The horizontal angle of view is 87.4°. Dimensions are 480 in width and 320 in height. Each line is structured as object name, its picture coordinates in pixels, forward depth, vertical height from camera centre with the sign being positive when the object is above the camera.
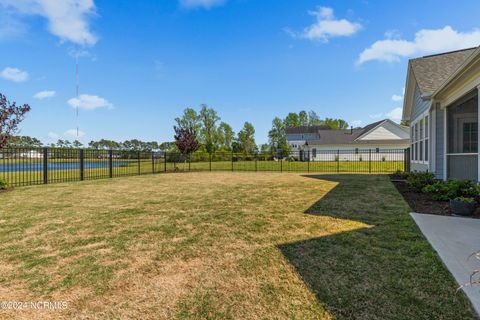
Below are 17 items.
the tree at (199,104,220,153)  41.19 +5.70
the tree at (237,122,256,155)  44.94 +3.63
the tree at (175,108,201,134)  40.69 +6.27
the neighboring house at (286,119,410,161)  29.80 +1.74
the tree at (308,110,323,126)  67.97 +10.53
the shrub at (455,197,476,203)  4.61 -0.81
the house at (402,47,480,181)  5.87 +1.35
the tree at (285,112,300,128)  64.56 +9.60
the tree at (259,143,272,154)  48.28 +1.80
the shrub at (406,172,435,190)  7.31 -0.72
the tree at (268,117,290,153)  60.12 +6.19
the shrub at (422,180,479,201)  5.05 -0.73
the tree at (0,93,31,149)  8.12 +1.42
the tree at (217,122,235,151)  43.44 +3.86
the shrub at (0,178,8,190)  8.27 -0.84
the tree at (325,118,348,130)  64.25 +8.99
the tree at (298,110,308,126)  66.06 +10.32
